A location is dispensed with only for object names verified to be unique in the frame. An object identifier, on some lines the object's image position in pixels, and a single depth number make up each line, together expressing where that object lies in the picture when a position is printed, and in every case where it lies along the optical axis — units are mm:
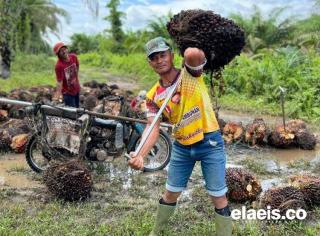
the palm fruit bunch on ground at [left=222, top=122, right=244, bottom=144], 8078
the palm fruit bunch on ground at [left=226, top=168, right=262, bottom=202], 4945
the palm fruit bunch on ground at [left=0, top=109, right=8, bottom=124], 9425
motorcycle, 6043
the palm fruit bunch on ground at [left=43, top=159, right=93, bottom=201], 5102
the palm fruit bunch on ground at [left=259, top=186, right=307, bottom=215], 4414
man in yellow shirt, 3590
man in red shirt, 8305
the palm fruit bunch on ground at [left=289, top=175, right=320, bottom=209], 4742
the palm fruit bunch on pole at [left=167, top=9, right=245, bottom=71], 3572
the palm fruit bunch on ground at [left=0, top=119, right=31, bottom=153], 7480
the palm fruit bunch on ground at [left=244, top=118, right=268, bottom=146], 7953
